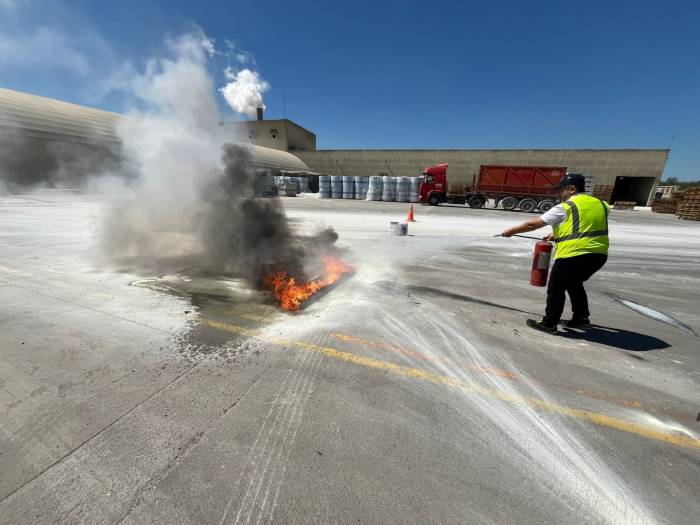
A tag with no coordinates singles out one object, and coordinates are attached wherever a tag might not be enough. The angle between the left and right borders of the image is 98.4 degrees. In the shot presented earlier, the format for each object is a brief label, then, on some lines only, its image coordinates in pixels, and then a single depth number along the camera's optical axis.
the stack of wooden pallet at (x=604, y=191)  33.72
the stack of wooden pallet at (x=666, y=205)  25.50
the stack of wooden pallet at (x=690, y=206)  19.37
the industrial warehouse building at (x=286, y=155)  19.44
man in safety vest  3.35
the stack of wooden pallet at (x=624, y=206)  28.70
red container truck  21.20
